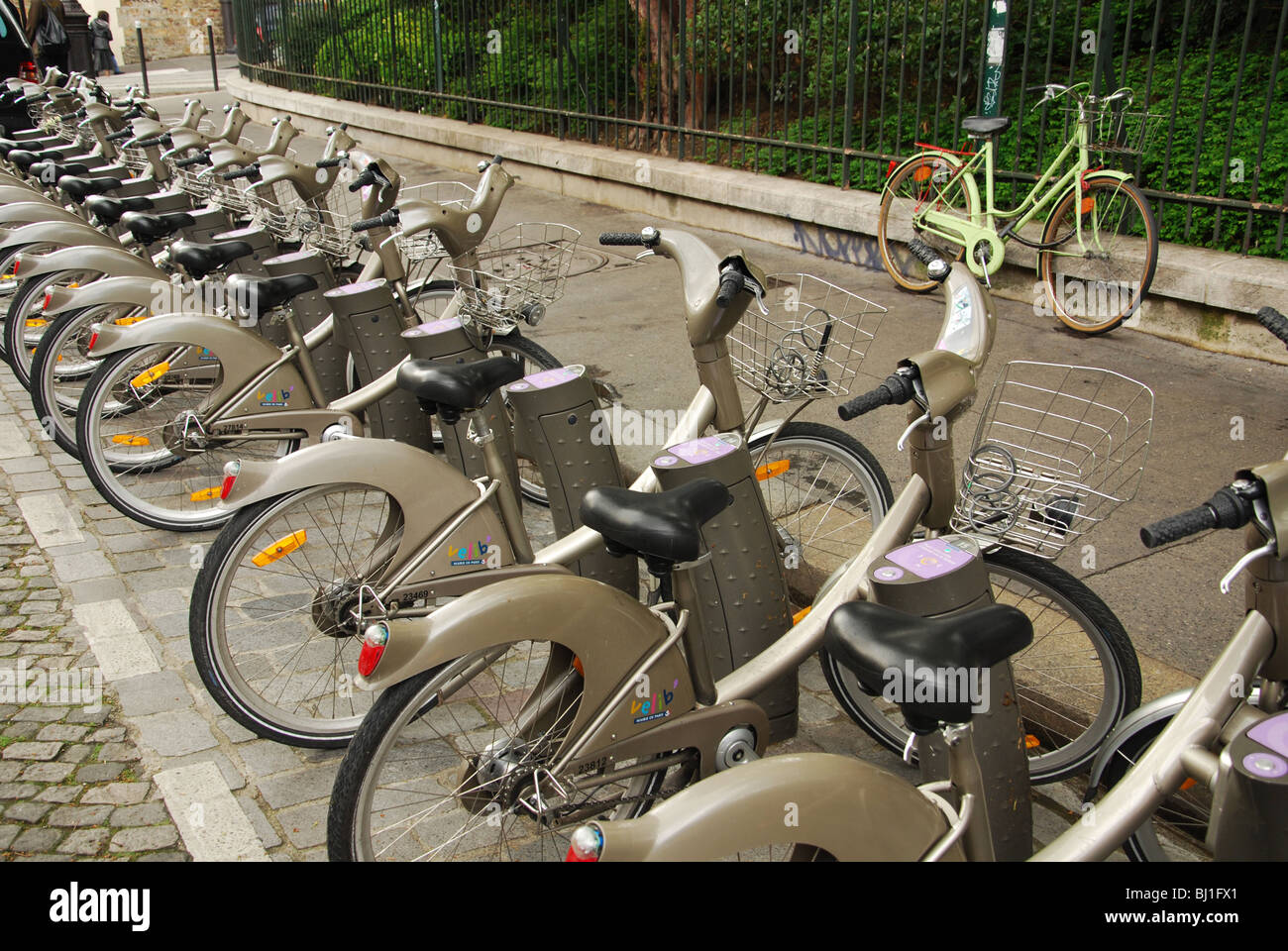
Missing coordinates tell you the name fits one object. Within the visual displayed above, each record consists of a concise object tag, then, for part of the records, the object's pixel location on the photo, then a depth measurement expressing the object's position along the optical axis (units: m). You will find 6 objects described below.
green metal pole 6.98
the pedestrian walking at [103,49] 25.75
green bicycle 6.25
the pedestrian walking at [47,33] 12.77
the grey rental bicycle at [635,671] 2.36
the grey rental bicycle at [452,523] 3.06
